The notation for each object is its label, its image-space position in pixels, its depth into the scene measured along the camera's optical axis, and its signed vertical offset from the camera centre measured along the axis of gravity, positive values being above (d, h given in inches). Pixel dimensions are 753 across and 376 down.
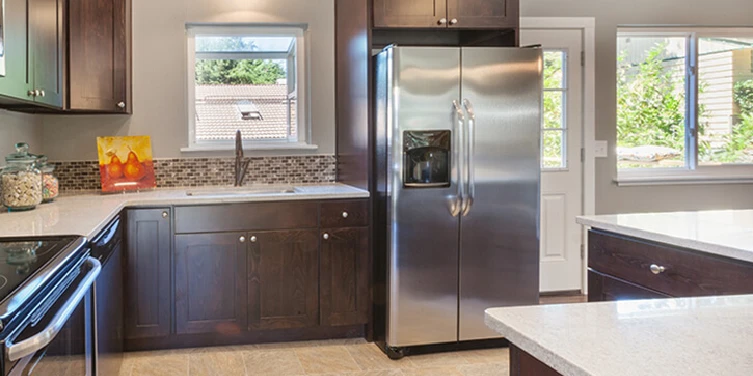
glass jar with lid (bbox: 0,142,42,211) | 103.2 -1.5
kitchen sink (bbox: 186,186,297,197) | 145.4 -4.2
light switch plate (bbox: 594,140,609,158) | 170.2 +6.7
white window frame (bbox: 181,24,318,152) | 152.3 +22.4
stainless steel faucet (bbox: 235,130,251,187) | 150.2 +2.4
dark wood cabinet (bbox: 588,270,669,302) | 76.9 -15.2
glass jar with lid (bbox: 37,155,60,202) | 118.0 -1.7
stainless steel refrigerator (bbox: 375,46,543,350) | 124.6 -2.4
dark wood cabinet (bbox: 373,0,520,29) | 131.6 +34.3
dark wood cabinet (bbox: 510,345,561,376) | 38.2 -12.4
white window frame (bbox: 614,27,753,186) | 173.9 +6.6
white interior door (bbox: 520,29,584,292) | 168.2 +3.9
